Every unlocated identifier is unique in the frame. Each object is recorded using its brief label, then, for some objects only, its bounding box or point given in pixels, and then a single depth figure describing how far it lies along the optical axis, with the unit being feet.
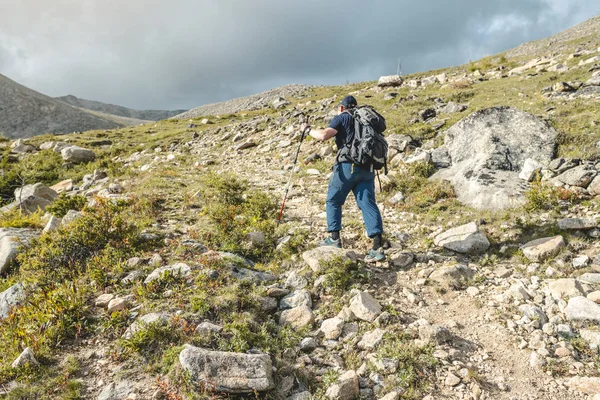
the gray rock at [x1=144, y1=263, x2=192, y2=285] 17.34
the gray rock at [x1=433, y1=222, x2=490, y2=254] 21.11
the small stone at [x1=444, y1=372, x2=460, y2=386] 12.16
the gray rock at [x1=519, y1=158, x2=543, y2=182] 27.89
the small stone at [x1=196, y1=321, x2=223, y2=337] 13.64
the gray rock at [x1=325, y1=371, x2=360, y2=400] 11.77
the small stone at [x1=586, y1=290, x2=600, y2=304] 15.07
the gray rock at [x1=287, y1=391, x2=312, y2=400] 11.90
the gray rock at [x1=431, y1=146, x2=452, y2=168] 33.94
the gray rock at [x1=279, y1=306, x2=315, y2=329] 15.72
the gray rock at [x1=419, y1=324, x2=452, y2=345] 13.92
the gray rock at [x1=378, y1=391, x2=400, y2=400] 11.53
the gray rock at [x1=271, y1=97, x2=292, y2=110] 122.00
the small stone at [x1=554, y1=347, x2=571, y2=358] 12.91
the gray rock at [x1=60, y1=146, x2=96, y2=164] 60.34
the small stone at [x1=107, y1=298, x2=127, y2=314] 15.42
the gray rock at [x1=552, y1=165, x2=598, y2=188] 25.02
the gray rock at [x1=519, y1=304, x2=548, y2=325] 14.85
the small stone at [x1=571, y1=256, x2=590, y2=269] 17.89
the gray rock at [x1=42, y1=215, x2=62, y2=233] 23.21
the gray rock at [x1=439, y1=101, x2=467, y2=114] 48.31
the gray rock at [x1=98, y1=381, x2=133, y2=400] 11.35
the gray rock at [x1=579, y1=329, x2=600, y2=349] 13.10
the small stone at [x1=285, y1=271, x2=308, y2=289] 18.50
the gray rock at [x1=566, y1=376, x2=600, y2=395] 11.33
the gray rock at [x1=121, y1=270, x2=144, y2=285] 17.47
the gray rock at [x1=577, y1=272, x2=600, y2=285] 16.40
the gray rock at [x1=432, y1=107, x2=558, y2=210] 26.45
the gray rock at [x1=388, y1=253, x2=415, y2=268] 20.53
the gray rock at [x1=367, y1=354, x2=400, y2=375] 12.72
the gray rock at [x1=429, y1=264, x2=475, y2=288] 18.21
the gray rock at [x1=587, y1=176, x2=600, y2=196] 24.06
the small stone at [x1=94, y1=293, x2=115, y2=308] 15.97
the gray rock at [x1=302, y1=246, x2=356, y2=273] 19.30
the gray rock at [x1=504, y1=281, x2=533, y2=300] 16.42
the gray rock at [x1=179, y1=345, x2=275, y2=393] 11.43
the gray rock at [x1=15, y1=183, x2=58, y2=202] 36.40
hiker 20.92
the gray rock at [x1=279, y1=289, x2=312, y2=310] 16.96
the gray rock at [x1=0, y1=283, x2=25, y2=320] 15.98
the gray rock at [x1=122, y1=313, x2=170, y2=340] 13.73
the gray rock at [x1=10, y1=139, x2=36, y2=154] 70.98
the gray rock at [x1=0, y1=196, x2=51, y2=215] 34.18
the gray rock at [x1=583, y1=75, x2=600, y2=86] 43.49
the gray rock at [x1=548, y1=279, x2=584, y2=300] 15.78
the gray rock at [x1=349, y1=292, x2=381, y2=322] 15.52
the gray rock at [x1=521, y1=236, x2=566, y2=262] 19.12
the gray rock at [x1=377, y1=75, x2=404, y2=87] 89.20
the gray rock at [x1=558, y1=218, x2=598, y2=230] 20.43
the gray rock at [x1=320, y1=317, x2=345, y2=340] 14.94
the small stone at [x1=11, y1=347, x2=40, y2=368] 12.15
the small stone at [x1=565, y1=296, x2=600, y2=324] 14.21
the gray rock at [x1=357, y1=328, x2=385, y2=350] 13.97
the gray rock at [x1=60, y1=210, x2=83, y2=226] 23.22
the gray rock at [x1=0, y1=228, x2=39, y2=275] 20.51
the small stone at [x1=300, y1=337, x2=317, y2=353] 14.40
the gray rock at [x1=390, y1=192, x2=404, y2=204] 29.73
